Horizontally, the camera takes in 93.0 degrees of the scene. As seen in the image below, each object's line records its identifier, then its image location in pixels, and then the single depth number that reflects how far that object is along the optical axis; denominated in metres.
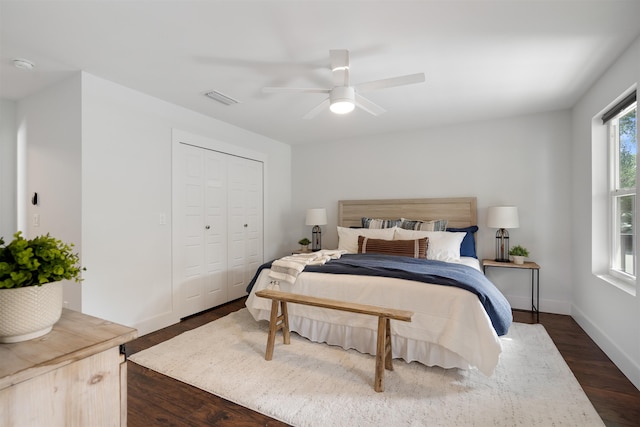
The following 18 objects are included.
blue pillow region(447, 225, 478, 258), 3.69
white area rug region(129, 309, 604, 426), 1.78
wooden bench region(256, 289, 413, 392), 2.04
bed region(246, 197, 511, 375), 2.16
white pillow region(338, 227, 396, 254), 3.88
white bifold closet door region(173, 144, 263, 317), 3.48
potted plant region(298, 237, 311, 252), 4.71
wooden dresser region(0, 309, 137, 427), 0.72
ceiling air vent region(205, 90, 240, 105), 3.02
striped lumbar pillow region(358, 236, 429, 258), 3.41
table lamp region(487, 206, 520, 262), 3.50
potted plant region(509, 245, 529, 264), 3.51
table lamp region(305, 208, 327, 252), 4.61
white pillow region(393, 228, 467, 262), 3.41
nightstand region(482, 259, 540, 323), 3.38
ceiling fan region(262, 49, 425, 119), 2.13
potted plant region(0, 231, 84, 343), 0.82
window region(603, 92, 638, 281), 2.49
